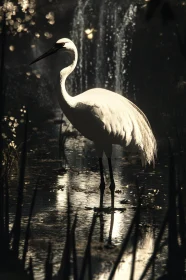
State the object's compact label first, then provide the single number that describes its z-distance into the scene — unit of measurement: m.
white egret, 21.22
